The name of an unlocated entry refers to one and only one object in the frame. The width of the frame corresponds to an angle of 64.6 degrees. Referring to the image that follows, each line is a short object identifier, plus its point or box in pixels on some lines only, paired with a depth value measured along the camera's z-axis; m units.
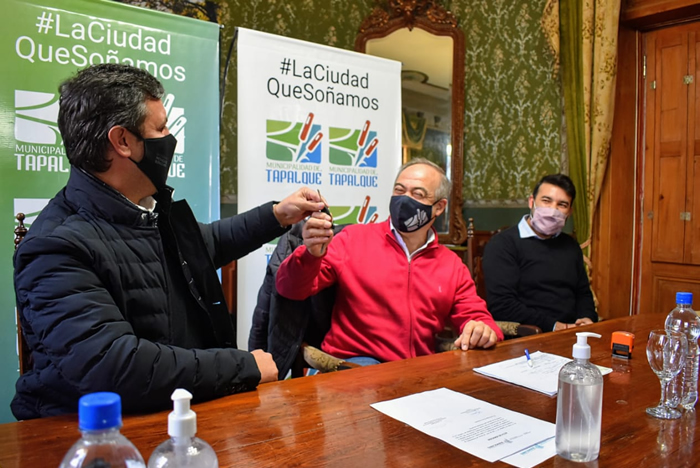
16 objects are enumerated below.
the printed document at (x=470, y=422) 0.99
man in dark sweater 2.71
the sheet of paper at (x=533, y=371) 1.35
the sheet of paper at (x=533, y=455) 0.92
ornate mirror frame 4.66
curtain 3.80
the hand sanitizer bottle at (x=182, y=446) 0.60
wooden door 3.77
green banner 2.18
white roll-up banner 2.77
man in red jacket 2.01
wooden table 0.93
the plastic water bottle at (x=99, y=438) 0.54
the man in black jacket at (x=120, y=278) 1.12
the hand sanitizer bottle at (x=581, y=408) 0.93
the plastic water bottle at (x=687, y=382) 1.20
